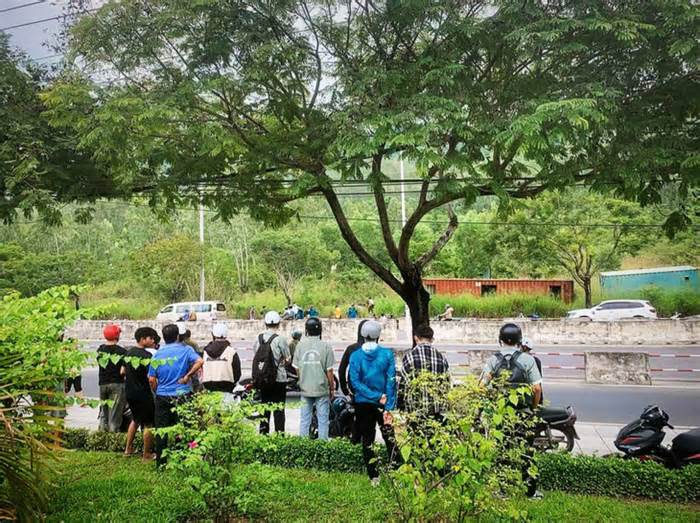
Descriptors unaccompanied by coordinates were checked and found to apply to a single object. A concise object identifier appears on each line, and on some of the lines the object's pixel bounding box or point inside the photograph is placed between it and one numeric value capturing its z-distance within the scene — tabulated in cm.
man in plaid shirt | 419
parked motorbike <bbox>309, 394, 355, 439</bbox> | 730
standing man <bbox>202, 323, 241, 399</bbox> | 741
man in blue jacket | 568
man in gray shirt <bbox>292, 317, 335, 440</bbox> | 657
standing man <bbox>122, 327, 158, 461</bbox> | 648
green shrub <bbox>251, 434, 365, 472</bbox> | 615
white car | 2652
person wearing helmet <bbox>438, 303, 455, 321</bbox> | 2531
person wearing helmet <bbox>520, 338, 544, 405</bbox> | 698
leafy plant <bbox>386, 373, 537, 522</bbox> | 356
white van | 3112
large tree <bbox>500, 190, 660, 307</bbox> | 2703
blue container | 3058
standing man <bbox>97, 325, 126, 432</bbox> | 680
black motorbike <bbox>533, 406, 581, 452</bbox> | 671
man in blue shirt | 606
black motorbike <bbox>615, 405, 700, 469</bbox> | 559
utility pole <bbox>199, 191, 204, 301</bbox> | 3176
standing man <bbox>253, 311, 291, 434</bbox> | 696
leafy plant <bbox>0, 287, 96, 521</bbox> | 370
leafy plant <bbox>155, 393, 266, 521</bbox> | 412
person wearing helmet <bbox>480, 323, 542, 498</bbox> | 513
